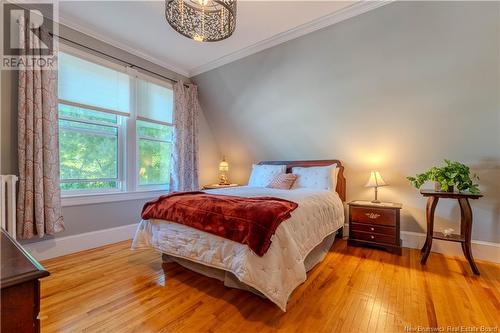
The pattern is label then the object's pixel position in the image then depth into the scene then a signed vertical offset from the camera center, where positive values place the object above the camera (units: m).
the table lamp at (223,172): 4.62 -0.08
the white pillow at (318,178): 3.10 -0.15
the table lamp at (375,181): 2.87 -0.18
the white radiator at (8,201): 2.07 -0.29
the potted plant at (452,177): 2.23 -0.11
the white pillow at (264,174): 3.58 -0.10
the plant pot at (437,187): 2.44 -0.23
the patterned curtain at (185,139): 3.73 +0.50
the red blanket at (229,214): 1.60 -0.37
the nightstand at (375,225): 2.69 -0.71
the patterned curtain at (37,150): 2.25 +0.20
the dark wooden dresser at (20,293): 0.50 -0.29
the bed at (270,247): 1.58 -0.65
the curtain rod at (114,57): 2.60 +1.47
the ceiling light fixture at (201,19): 1.80 +1.22
